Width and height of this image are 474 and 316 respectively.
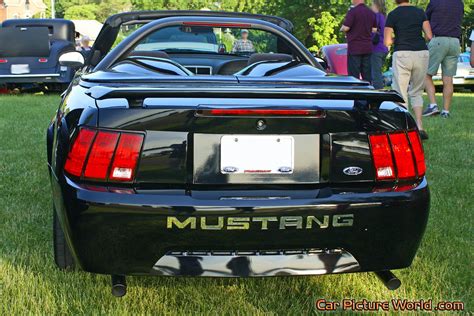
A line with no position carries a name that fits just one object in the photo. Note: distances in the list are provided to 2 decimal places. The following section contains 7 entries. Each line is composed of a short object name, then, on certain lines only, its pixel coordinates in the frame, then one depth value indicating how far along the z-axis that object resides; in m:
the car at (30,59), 13.52
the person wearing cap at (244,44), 5.88
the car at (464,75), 15.79
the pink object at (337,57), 11.68
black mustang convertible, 2.20
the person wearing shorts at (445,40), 8.94
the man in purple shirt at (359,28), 8.60
